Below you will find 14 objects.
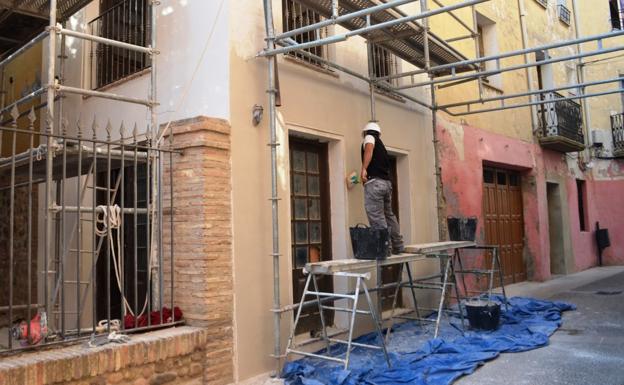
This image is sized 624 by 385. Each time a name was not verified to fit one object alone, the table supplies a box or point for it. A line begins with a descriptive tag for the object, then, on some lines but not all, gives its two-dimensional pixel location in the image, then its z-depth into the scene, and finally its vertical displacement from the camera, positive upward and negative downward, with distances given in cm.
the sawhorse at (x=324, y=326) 507 -92
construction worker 609 +70
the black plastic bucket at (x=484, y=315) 698 -112
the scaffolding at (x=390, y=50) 531 +220
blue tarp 503 -134
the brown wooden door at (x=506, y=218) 1117 +30
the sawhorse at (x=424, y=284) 644 -68
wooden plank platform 532 -27
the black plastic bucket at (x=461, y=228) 801 +7
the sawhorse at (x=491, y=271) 759 -57
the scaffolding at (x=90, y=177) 422 +78
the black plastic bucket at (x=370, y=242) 568 -7
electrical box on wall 1591 +275
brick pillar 490 +7
